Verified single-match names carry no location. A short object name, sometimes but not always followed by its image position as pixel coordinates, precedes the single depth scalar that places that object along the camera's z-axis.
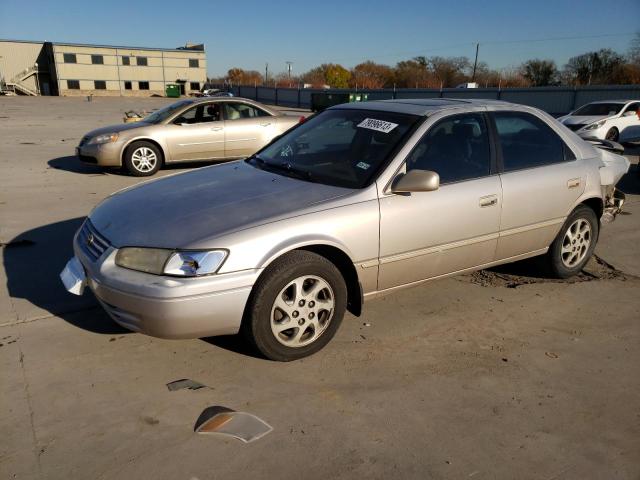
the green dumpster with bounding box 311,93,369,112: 33.56
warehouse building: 65.12
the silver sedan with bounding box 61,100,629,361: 2.87
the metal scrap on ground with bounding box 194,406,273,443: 2.54
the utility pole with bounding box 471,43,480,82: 65.38
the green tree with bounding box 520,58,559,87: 55.91
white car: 14.74
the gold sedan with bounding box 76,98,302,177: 8.92
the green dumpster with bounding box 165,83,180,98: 59.53
